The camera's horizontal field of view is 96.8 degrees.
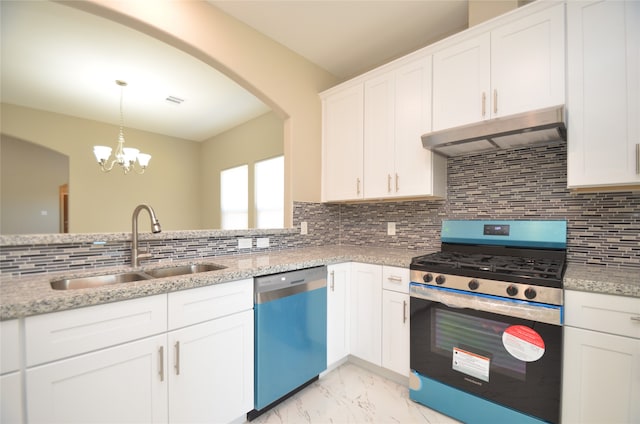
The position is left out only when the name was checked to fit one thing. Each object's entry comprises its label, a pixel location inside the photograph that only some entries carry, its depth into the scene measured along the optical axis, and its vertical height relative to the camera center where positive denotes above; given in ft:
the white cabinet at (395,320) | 6.33 -2.51
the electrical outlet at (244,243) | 7.33 -0.85
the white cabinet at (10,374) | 3.05 -1.76
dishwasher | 5.37 -2.54
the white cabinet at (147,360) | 3.36 -2.08
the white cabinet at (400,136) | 7.05 +1.99
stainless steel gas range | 4.56 -2.11
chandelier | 10.87 +2.32
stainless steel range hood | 5.01 +1.49
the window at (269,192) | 13.96 +0.97
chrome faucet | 5.36 -0.39
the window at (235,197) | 16.12 +0.85
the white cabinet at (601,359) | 4.03 -2.23
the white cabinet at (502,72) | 5.33 +2.87
